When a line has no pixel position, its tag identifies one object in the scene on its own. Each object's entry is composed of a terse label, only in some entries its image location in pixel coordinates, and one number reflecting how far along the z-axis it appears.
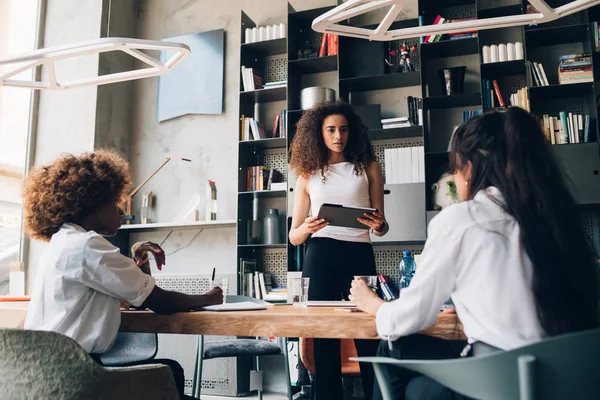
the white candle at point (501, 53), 4.21
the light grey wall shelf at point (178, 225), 4.82
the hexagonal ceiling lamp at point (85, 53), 2.39
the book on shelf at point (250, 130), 4.75
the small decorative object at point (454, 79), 4.28
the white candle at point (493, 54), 4.23
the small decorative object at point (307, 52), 4.73
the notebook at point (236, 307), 1.75
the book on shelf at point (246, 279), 4.55
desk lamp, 4.91
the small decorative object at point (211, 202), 4.92
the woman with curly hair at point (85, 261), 1.49
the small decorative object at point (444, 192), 4.13
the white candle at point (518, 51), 4.19
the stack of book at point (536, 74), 4.11
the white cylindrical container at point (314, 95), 4.52
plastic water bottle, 3.65
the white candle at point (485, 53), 4.25
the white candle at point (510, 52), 4.20
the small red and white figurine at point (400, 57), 4.49
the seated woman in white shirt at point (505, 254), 1.10
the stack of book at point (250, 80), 4.83
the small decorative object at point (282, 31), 4.89
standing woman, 2.09
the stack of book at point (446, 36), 4.29
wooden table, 1.42
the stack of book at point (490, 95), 4.24
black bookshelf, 4.09
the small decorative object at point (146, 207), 5.14
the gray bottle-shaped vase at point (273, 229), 4.63
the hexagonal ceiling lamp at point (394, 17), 2.28
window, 4.73
